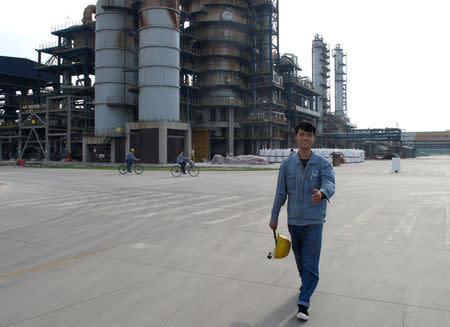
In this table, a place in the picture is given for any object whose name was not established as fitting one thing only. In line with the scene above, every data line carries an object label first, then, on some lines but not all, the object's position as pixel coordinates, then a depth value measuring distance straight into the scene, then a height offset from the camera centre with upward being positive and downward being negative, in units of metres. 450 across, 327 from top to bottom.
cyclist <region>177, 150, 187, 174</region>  24.12 -0.58
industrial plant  45.66 +10.55
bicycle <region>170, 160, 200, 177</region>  24.95 -1.20
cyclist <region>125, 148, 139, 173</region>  26.02 -0.43
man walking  3.89 -0.51
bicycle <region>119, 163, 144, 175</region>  26.73 -1.21
